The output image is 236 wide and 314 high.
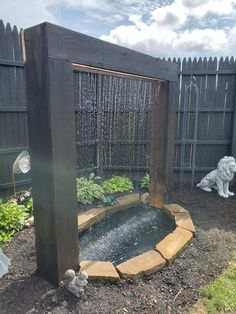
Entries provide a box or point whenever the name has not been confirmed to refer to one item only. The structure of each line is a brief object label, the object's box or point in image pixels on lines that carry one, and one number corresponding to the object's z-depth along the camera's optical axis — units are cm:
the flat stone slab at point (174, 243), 246
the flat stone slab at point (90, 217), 316
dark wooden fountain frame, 173
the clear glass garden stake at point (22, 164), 341
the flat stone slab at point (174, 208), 353
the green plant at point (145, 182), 469
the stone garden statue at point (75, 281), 184
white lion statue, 418
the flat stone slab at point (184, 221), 301
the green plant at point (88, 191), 380
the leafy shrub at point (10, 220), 279
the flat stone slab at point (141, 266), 216
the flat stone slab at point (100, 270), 209
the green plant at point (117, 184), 436
